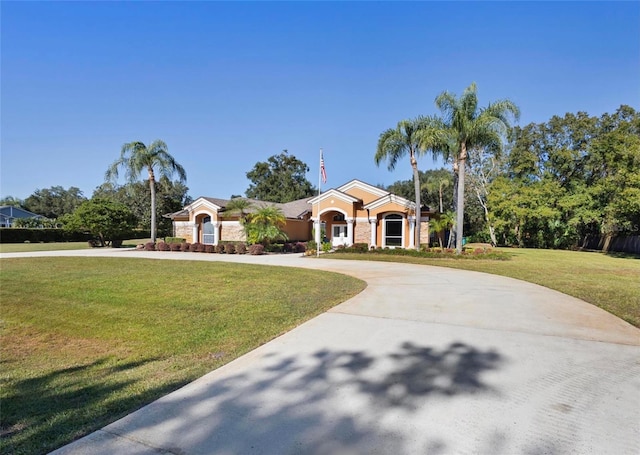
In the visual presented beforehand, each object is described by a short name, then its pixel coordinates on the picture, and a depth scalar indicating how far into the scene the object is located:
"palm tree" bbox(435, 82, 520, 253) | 18.52
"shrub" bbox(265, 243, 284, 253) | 24.67
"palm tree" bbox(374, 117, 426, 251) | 20.22
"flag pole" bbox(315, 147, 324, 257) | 20.28
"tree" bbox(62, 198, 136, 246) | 29.34
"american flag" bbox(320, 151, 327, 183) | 20.20
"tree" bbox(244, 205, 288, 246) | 23.75
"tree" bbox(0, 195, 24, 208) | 86.31
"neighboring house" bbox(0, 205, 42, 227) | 62.78
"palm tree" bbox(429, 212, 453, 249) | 25.66
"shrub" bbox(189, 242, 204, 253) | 24.91
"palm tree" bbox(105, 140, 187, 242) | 27.41
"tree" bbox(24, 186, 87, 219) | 79.88
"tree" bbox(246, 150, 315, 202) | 60.03
